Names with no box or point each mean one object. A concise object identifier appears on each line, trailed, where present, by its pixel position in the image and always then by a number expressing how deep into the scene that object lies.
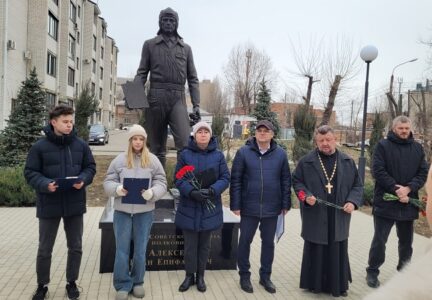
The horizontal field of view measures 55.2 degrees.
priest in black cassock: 4.58
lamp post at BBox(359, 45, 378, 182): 10.91
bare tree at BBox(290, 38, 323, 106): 22.69
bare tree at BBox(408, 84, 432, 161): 17.13
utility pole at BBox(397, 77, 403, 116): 23.91
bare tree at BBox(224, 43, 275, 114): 40.56
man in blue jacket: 4.76
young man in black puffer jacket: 4.09
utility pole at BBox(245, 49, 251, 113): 39.25
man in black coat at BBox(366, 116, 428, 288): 4.90
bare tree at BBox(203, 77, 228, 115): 41.36
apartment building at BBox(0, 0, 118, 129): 23.84
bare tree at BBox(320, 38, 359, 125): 21.02
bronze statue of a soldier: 6.19
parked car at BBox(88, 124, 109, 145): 29.44
